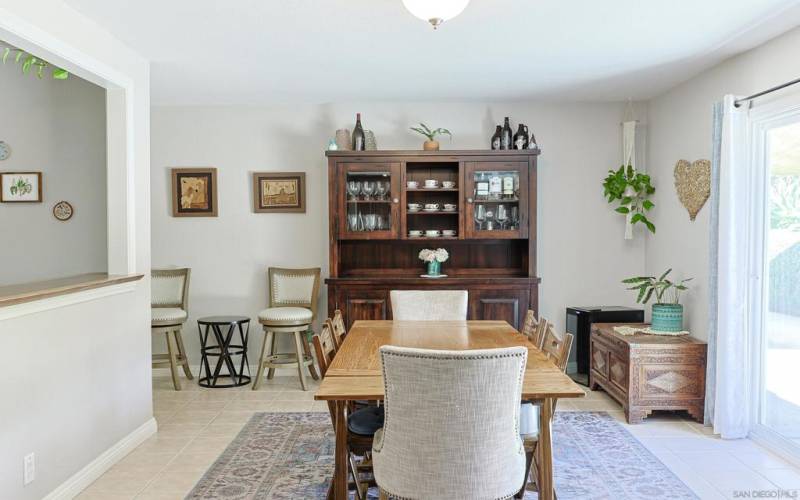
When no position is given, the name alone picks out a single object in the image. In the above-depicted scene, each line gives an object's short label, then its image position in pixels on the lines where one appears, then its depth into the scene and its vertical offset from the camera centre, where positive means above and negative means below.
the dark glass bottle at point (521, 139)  4.97 +0.81
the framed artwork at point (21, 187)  4.48 +0.37
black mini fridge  4.89 -0.69
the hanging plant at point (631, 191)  5.00 +0.39
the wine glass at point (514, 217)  4.98 +0.15
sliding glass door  3.32 -0.30
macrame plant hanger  5.15 +0.79
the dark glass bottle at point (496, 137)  4.98 +0.83
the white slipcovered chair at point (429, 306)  3.80 -0.45
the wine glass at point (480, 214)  5.00 +0.18
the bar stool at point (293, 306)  4.87 -0.61
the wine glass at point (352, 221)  4.97 +0.12
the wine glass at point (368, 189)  4.98 +0.39
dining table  2.14 -0.55
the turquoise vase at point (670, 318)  4.24 -0.59
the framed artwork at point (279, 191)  5.31 +0.40
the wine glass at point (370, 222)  4.98 +0.11
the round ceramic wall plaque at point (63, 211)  4.50 +0.19
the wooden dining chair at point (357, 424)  2.40 -0.83
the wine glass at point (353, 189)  4.96 +0.39
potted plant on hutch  4.97 +0.85
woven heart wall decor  4.14 +0.38
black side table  4.89 -0.96
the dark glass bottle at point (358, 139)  4.96 +0.81
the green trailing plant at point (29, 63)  3.37 +1.03
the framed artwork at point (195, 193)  5.32 +0.38
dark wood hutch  4.86 +0.18
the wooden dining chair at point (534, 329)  2.97 -0.51
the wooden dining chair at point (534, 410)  2.45 -0.76
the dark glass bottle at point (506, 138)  4.98 +0.83
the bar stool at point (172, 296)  5.00 -0.52
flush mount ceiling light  2.40 +0.93
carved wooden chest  3.90 -0.94
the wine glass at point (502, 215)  5.00 +0.17
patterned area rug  2.90 -1.25
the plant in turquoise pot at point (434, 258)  5.04 -0.19
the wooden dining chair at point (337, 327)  2.99 -0.49
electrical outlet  2.52 -1.00
